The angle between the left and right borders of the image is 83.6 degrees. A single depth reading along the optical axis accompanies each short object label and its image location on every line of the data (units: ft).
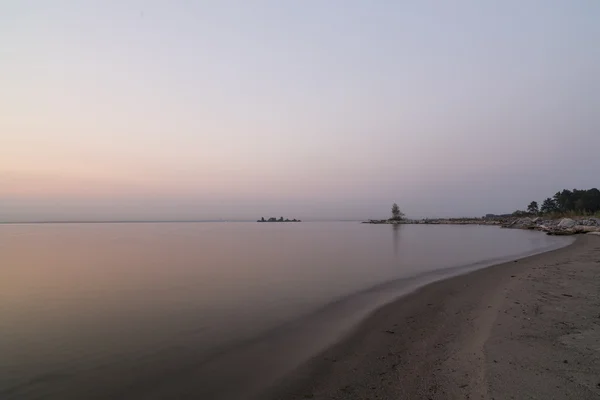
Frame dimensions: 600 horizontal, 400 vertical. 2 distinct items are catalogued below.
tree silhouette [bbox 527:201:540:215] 351.58
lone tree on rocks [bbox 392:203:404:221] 459.32
